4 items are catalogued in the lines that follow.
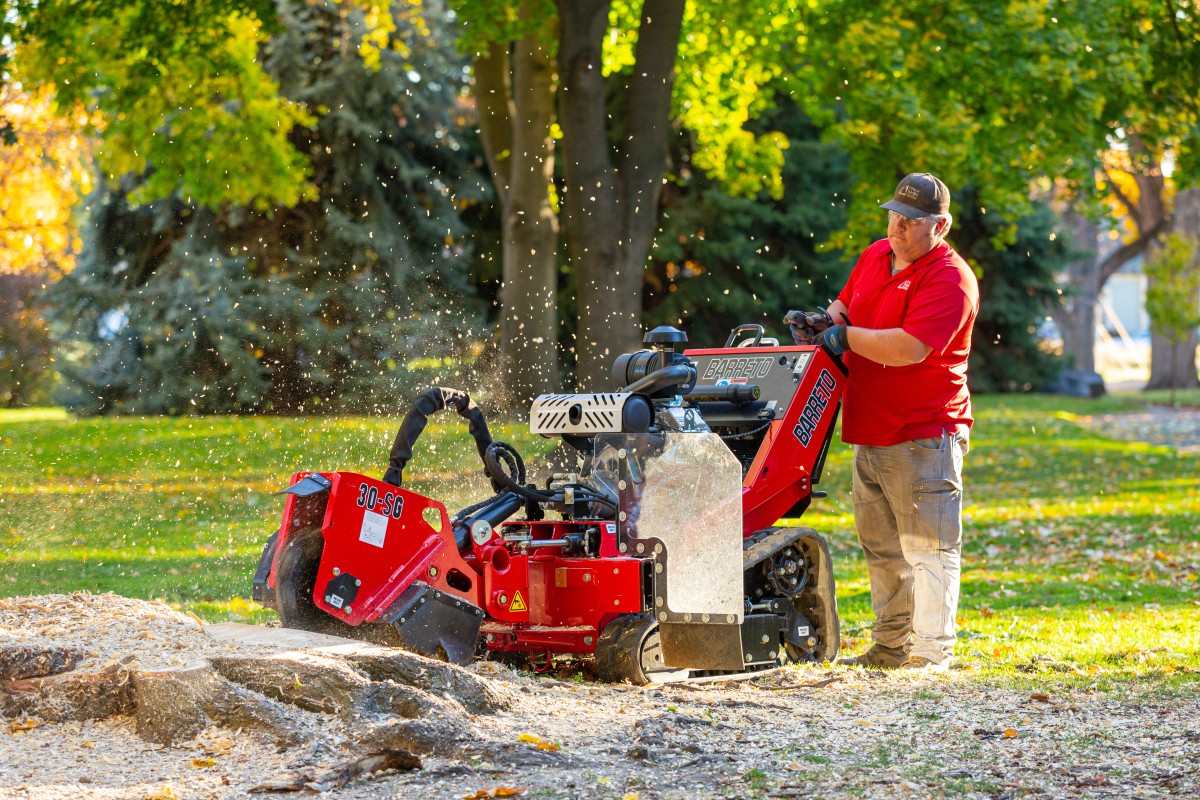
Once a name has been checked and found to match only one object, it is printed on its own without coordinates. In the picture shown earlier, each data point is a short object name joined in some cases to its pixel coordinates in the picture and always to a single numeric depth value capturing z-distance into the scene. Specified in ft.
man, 42.93
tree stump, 32.32
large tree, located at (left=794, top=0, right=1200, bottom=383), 99.55
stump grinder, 37.99
